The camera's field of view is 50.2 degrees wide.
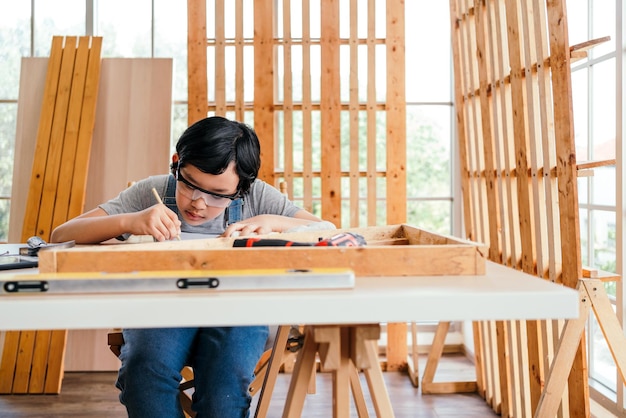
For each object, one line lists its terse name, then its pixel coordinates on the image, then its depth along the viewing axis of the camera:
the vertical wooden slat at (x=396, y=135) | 3.94
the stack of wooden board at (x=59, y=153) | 3.54
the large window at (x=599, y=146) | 2.64
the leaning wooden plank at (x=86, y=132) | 3.72
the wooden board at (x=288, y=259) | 1.29
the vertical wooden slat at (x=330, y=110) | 3.98
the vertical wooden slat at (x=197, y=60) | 3.94
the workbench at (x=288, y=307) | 1.06
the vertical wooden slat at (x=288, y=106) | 3.97
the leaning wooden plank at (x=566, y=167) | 2.22
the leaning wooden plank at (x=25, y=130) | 3.79
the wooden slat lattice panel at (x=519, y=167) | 2.26
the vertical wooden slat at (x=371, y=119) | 3.99
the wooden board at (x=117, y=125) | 3.83
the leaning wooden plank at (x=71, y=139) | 3.72
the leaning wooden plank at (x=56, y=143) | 3.71
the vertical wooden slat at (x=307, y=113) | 3.97
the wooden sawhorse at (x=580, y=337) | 1.95
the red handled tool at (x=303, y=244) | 1.43
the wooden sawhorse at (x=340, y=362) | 1.28
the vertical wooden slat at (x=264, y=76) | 3.96
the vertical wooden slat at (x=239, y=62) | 3.96
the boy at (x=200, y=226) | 1.69
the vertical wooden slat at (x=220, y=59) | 3.97
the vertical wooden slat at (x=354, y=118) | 3.97
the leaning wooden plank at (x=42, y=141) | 3.71
